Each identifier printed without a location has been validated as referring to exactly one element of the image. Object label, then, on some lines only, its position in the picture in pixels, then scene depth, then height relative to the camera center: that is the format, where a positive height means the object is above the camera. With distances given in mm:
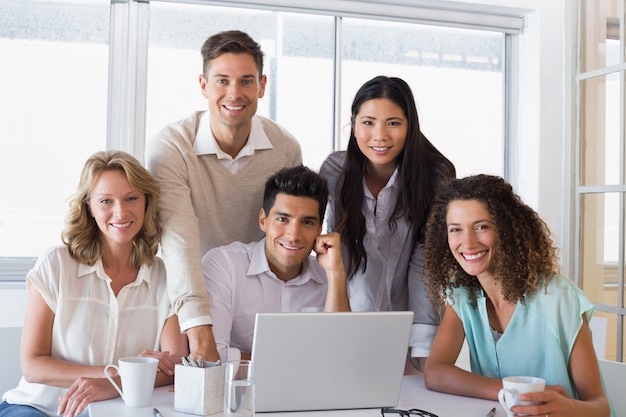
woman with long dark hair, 2234 +105
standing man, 2242 +246
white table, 1514 -380
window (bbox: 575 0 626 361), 3293 +355
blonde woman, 1959 -177
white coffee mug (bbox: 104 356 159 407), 1545 -320
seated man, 2180 -100
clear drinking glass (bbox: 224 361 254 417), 1425 -306
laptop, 1454 -257
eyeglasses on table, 1506 -368
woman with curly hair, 1745 -162
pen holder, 1486 -325
